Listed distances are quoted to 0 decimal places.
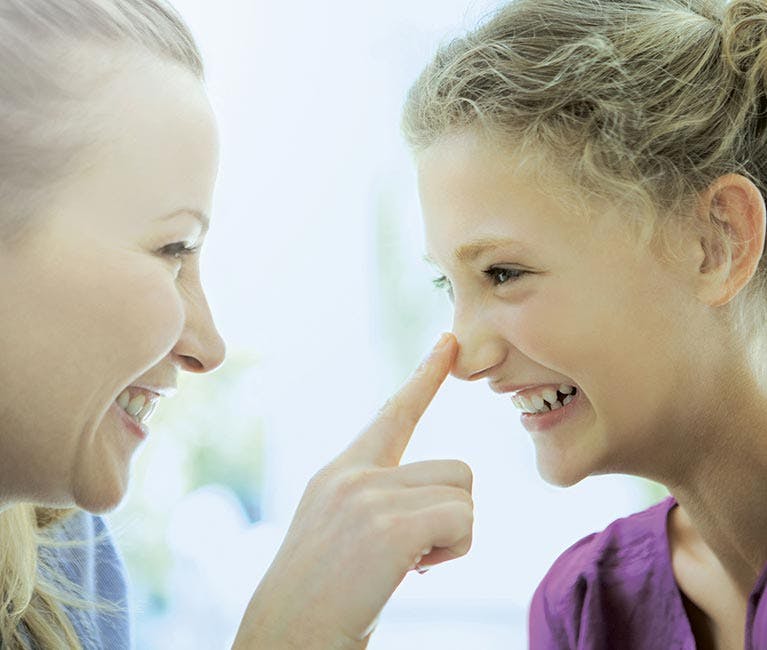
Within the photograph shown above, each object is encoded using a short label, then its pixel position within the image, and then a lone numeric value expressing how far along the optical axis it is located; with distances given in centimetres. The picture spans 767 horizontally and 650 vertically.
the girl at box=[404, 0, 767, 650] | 120
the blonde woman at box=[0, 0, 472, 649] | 101
